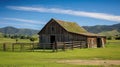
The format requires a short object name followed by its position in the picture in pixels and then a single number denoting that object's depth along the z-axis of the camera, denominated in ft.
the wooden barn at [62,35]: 174.40
